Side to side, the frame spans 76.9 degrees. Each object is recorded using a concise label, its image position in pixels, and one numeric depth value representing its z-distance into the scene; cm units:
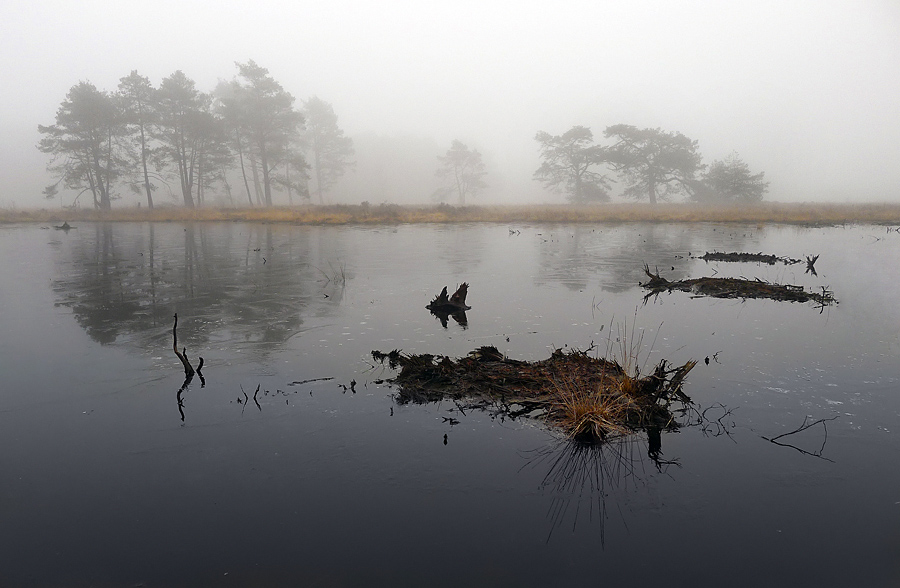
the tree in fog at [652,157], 5684
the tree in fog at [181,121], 4928
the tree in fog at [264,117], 5269
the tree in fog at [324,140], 7094
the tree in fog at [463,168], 7275
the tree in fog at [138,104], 4856
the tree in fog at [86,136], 4722
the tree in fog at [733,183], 5425
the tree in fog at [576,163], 5941
